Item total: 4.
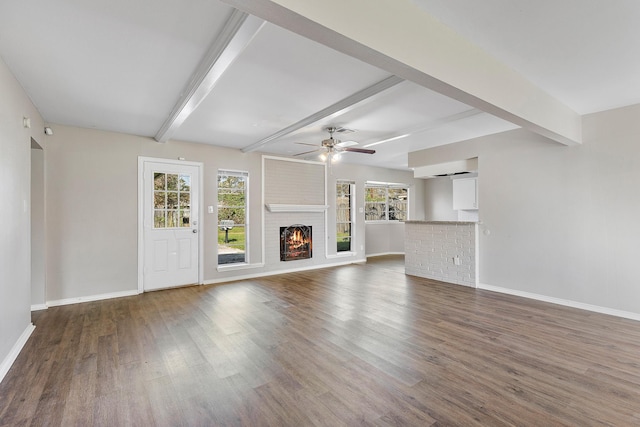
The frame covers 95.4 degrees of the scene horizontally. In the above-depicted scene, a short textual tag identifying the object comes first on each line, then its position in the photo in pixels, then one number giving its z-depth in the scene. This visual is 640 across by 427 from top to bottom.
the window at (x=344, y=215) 7.45
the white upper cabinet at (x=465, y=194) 6.14
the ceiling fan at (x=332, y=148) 4.39
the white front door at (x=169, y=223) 4.75
